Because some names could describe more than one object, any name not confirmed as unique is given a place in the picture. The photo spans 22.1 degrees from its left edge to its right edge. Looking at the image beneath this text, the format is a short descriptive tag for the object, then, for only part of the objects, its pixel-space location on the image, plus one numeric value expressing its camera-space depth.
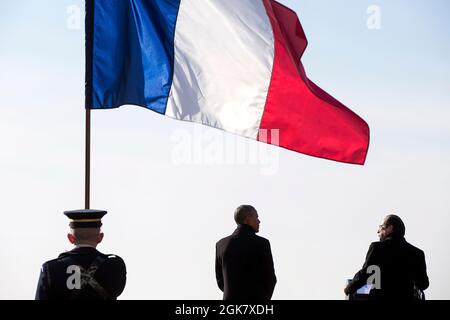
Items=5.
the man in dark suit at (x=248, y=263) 12.73
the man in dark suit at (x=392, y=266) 12.47
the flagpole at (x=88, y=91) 11.66
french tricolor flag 12.96
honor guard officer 10.04
